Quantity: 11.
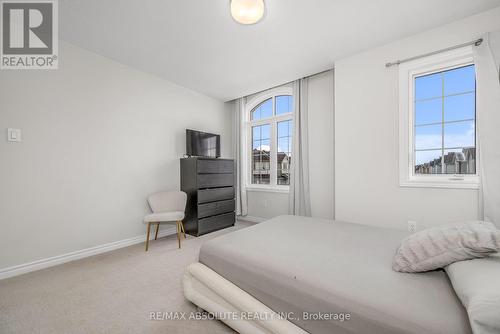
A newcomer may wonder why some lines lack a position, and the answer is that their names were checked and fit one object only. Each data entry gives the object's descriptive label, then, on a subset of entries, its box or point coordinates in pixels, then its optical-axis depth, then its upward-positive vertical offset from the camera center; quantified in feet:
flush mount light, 5.61 +4.40
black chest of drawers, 11.10 -1.60
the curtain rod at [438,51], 6.69 +4.08
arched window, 12.96 +1.83
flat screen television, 12.00 +1.36
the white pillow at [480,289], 2.14 -1.50
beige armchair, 9.31 -1.96
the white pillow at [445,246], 3.07 -1.31
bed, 2.70 -1.90
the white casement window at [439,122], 7.21 +1.64
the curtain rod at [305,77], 10.59 +4.96
